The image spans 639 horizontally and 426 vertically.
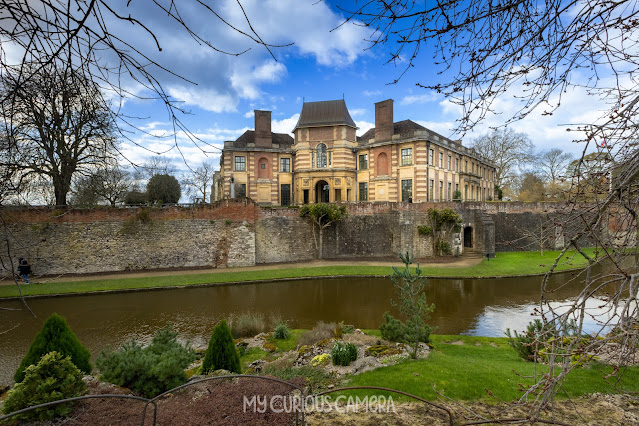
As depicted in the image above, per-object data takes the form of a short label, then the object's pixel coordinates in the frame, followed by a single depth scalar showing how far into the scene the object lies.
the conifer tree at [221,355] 6.82
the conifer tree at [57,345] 6.23
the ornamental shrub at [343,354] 7.32
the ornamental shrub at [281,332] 10.12
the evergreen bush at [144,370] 5.71
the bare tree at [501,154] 38.89
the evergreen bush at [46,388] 4.57
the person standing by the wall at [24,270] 16.47
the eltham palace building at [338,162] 28.42
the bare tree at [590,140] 2.40
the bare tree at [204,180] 41.90
